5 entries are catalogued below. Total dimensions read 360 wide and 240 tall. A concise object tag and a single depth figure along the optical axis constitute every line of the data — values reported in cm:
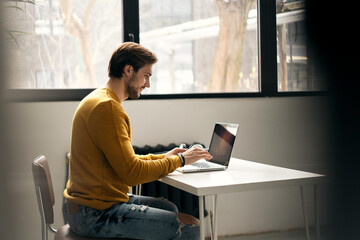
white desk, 139
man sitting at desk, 140
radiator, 250
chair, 147
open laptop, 172
